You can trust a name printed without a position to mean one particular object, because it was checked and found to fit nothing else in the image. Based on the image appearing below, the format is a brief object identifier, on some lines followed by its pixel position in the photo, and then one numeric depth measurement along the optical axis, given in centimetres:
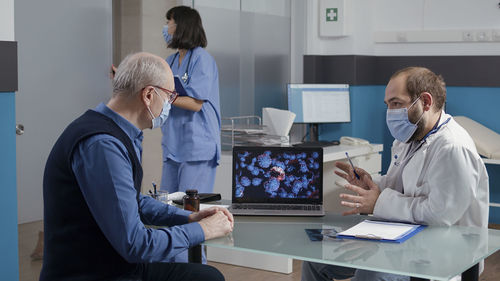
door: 390
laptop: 235
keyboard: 467
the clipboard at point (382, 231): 191
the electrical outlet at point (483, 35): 512
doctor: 205
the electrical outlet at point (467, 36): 518
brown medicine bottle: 222
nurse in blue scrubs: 323
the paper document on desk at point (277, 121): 423
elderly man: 170
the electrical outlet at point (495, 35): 508
